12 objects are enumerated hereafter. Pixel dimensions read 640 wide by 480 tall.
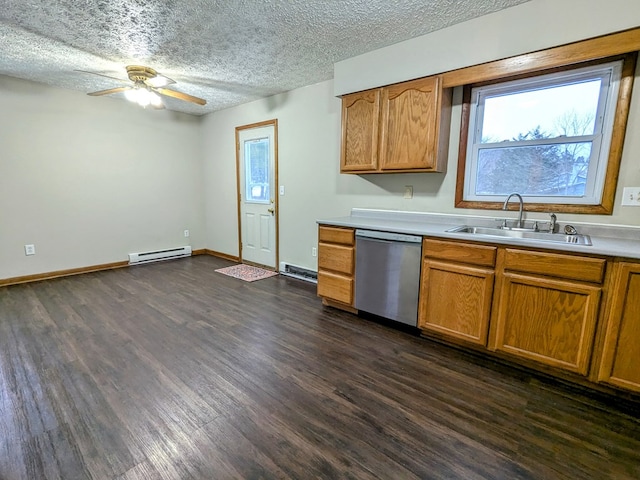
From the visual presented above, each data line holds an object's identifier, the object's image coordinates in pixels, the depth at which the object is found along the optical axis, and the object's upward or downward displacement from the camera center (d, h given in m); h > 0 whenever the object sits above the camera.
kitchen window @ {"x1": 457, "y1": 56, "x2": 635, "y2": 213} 2.04 +0.43
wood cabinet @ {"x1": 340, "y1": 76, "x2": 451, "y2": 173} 2.46 +0.56
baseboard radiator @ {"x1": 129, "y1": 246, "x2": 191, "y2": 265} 4.54 -1.00
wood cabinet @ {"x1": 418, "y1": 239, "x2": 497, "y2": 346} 2.08 -0.66
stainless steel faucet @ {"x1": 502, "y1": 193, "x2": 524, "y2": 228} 2.28 -0.07
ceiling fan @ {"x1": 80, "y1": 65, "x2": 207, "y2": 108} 2.95 +0.94
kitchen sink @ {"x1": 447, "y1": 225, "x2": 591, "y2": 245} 1.97 -0.26
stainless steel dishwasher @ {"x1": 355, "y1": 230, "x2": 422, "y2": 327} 2.43 -0.65
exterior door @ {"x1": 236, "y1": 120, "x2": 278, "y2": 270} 4.19 -0.01
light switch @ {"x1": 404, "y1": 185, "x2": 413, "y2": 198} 2.90 +0.03
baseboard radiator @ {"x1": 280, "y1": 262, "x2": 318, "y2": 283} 3.85 -1.02
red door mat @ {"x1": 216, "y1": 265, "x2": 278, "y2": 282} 4.03 -1.10
